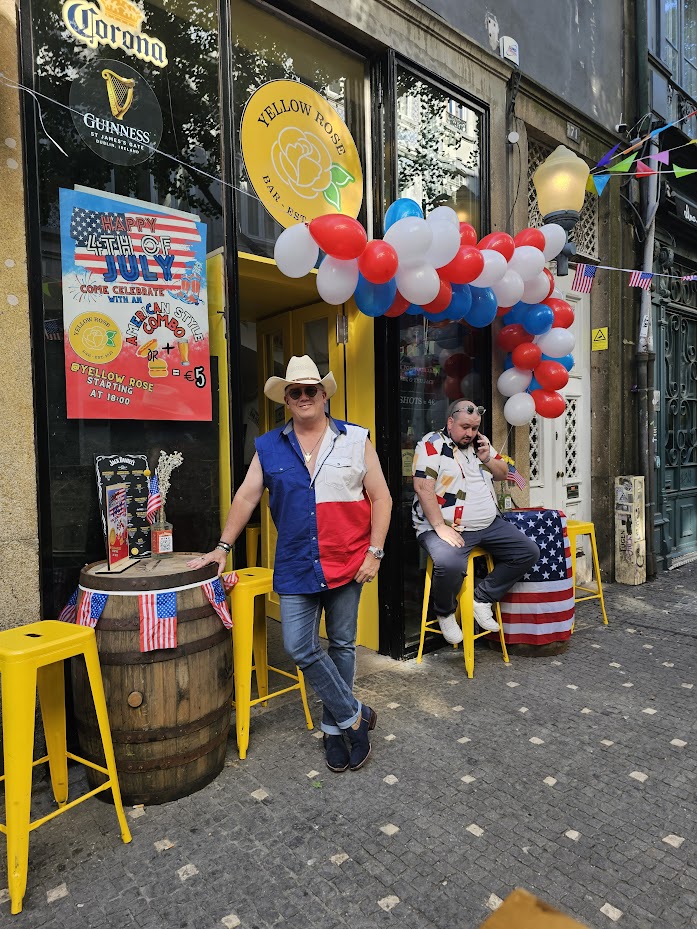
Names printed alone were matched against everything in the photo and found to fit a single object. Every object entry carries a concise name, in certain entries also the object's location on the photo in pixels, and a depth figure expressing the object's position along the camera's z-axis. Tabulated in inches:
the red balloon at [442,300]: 148.2
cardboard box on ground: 40.6
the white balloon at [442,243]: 138.7
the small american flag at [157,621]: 102.4
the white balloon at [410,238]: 134.2
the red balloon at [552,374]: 190.7
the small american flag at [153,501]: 127.1
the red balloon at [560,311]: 189.5
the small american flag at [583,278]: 218.4
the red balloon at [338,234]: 129.2
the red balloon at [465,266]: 145.3
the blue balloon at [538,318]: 184.0
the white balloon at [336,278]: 137.6
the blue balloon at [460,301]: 156.3
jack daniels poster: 123.5
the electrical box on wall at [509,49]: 209.0
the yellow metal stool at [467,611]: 160.9
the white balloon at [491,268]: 153.4
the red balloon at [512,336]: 193.5
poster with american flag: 121.9
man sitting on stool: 161.2
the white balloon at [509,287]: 160.6
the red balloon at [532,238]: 171.9
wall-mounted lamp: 198.8
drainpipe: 267.4
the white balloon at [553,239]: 175.8
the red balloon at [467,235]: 155.1
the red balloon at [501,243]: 159.9
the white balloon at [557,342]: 186.7
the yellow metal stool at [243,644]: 122.5
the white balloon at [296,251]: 130.1
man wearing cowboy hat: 115.6
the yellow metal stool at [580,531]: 197.8
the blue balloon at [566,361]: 198.7
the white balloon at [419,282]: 137.9
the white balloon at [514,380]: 195.8
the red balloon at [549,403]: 195.0
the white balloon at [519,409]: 193.0
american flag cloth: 173.8
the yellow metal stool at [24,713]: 84.9
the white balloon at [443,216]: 142.3
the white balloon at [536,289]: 172.2
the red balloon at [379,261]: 133.6
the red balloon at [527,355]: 190.4
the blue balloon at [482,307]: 160.9
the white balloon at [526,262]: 164.2
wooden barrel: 102.7
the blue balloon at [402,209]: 149.1
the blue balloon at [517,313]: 185.2
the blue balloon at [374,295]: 144.6
